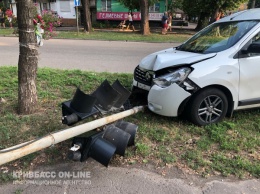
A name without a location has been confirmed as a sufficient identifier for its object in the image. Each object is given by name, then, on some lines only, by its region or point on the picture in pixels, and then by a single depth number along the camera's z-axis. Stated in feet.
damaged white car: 9.85
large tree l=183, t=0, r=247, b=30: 56.02
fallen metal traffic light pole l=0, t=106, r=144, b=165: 6.59
